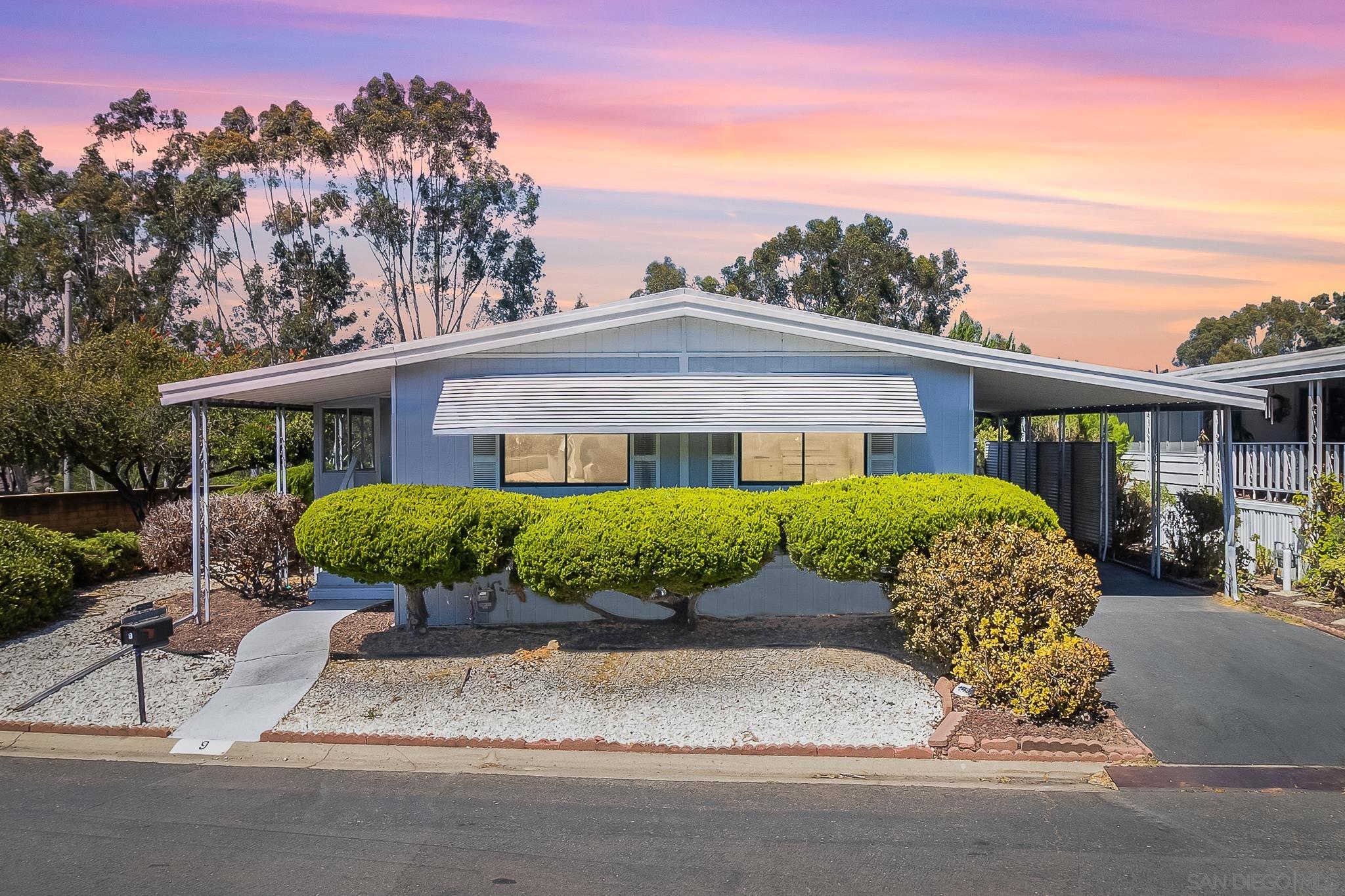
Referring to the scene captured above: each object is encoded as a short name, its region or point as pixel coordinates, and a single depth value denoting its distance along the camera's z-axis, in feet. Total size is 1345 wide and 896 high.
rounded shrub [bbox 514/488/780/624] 31.50
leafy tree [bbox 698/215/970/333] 134.62
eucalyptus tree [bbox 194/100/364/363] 123.03
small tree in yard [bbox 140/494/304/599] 43.19
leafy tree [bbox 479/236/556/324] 130.00
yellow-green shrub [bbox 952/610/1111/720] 26.40
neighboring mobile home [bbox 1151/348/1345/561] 46.21
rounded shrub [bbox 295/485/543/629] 32.30
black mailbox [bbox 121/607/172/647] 29.32
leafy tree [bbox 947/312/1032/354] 78.95
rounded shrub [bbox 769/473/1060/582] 31.37
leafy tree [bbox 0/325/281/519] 52.49
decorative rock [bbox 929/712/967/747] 25.75
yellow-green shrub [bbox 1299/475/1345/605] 40.63
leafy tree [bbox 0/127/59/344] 116.47
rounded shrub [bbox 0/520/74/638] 37.60
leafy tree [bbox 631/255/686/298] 164.14
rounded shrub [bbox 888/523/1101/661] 29.17
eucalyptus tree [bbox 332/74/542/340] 124.26
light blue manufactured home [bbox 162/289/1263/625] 38.11
